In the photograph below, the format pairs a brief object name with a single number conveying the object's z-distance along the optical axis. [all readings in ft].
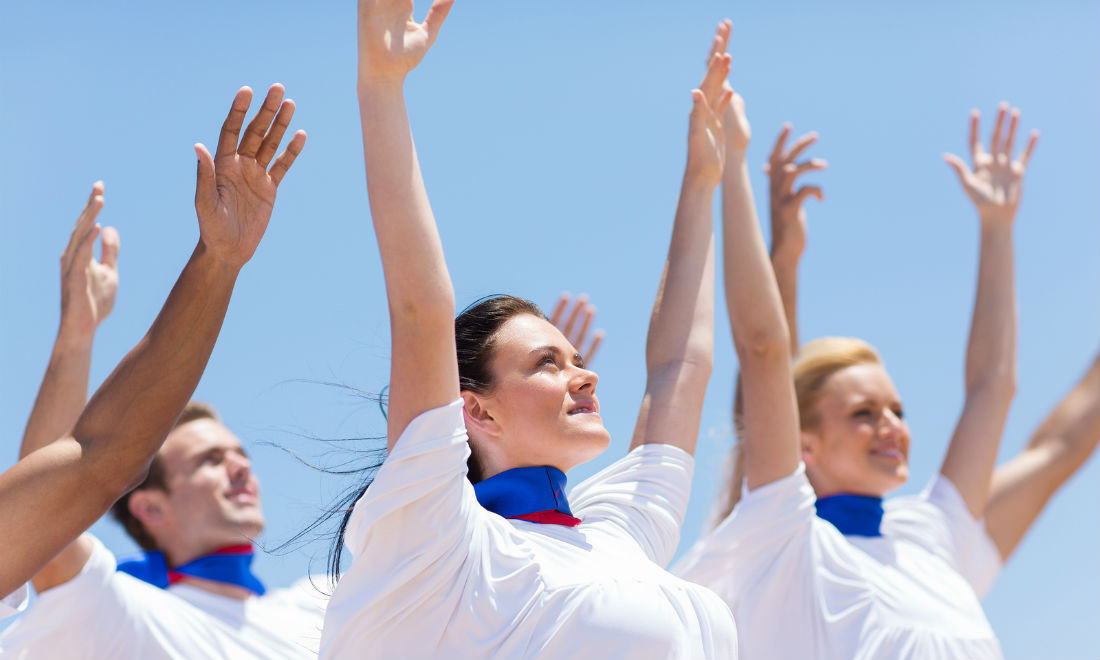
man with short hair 22.95
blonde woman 24.23
